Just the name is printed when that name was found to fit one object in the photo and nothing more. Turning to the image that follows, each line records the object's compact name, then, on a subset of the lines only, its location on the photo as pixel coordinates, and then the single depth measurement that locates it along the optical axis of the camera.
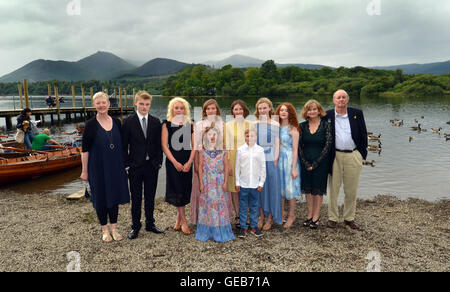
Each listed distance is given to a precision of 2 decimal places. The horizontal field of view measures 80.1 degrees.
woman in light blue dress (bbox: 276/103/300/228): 5.07
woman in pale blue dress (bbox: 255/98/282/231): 5.04
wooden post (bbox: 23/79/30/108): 26.79
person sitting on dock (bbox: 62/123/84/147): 15.03
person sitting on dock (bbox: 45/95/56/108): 37.33
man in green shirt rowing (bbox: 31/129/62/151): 12.59
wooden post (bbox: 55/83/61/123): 34.53
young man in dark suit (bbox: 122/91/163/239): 4.64
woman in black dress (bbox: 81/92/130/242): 4.38
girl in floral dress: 4.74
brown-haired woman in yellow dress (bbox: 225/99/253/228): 5.00
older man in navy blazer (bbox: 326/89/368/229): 5.01
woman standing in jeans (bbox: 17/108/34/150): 12.11
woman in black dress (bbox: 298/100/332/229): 5.00
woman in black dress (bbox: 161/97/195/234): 4.74
